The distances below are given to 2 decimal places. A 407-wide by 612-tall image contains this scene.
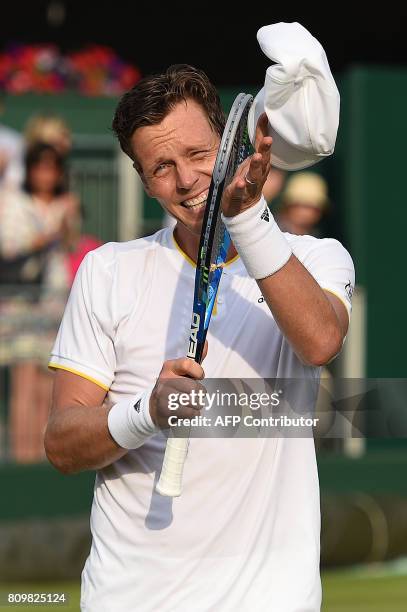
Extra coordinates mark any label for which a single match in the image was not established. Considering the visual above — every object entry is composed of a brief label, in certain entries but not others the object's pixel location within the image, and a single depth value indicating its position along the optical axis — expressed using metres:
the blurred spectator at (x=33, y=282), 17.11
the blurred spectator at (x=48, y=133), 19.14
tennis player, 6.20
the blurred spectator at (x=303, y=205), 17.48
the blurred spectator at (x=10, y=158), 18.64
